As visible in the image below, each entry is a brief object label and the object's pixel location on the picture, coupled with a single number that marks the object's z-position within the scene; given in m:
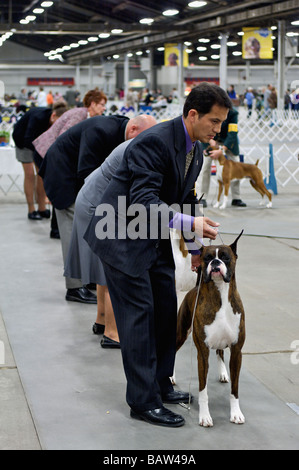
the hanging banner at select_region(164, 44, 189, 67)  32.69
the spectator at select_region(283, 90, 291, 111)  28.08
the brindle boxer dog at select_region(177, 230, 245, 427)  3.01
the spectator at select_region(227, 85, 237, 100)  29.83
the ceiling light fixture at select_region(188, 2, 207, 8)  21.90
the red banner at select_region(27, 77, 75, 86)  56.31
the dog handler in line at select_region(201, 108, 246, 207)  9.43
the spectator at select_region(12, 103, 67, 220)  8.10
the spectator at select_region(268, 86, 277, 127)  27.52
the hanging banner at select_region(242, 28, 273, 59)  24.86
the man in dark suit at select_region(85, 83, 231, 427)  2.86
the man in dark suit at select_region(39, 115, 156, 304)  4.80
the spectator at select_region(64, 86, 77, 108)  31.04
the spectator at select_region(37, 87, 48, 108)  30.42
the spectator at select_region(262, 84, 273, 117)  30.05
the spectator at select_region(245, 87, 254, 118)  33.16
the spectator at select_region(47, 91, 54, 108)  31.00
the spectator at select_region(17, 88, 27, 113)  37.14
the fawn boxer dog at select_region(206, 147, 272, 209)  9.45
